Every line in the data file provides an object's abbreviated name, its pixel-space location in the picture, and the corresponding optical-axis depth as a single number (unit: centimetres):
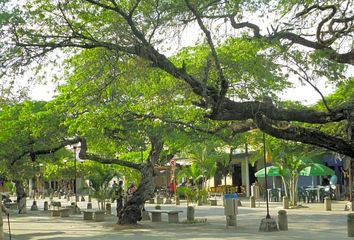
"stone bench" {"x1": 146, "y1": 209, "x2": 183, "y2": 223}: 2528
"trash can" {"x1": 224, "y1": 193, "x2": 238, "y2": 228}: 2091
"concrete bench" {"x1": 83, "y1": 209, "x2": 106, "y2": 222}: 2781
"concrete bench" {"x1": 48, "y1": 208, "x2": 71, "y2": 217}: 3213
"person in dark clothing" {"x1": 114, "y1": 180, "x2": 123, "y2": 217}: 2758
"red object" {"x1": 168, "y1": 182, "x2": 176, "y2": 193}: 4920
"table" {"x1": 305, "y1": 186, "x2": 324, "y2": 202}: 3722
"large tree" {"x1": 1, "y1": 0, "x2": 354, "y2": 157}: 1211
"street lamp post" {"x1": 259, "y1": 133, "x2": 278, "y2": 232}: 1977
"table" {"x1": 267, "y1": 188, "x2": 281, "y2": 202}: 3941
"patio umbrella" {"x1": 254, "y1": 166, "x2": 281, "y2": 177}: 3776
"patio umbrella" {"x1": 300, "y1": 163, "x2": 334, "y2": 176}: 3581
